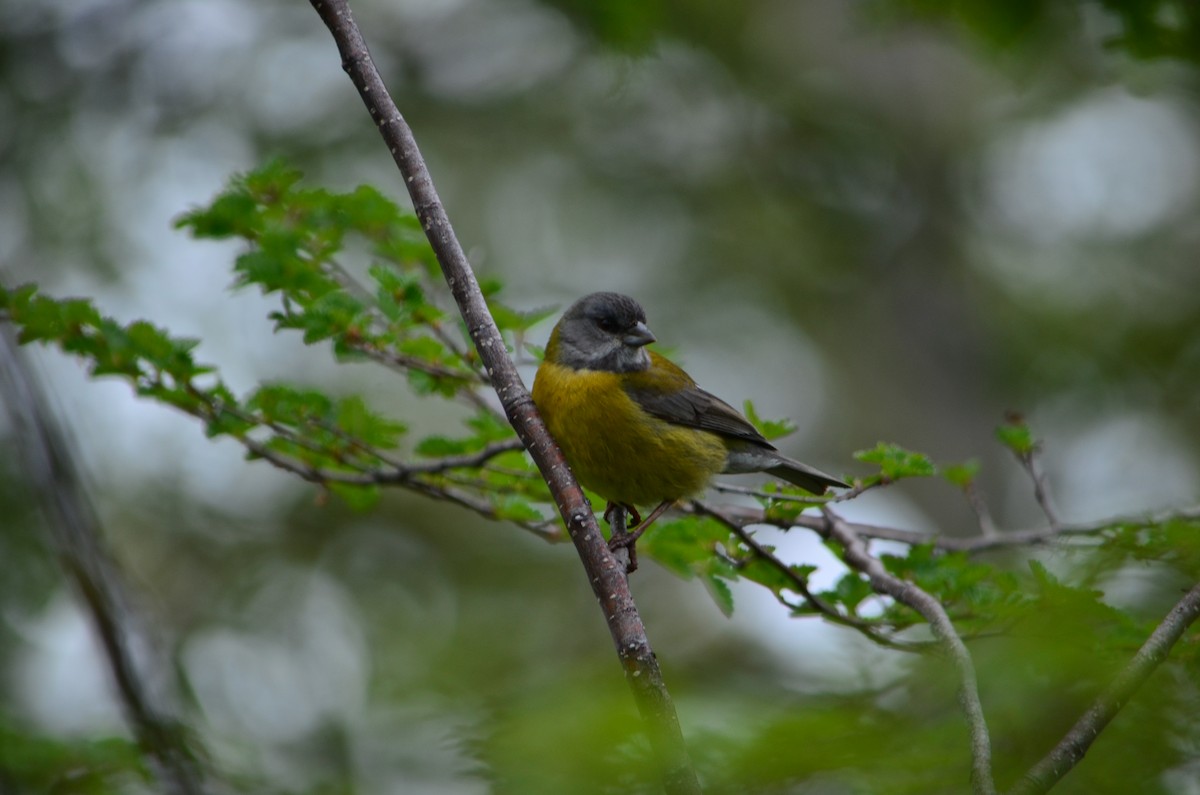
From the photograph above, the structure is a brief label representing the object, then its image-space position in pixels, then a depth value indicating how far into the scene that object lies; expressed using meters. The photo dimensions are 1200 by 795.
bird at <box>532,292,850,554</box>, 9.56
